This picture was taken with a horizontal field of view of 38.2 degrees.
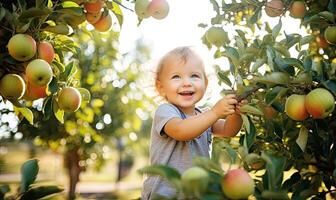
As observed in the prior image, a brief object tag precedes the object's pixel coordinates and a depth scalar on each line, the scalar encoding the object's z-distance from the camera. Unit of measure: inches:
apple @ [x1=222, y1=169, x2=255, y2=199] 40.6
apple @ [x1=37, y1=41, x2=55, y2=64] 61.7
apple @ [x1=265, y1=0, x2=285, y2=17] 80.4
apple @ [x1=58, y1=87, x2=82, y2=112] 66.0
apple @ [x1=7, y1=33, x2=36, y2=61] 57.1
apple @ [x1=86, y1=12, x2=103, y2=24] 70.4
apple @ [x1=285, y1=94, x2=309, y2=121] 56.3
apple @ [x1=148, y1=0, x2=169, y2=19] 75.7
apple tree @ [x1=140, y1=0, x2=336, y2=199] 41.8
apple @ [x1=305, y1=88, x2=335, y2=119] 54.2
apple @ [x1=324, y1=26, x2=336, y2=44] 68.5
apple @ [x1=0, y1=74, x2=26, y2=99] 59.9
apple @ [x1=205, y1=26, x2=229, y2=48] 83.0
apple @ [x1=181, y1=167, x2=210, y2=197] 36.3
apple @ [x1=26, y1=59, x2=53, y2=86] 58.2
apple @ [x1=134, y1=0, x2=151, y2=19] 75.1
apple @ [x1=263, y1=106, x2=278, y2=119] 63.3
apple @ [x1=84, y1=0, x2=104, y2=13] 68.9
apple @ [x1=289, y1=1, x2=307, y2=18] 76.8
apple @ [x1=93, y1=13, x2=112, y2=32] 74.1
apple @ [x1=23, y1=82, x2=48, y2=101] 65.6
